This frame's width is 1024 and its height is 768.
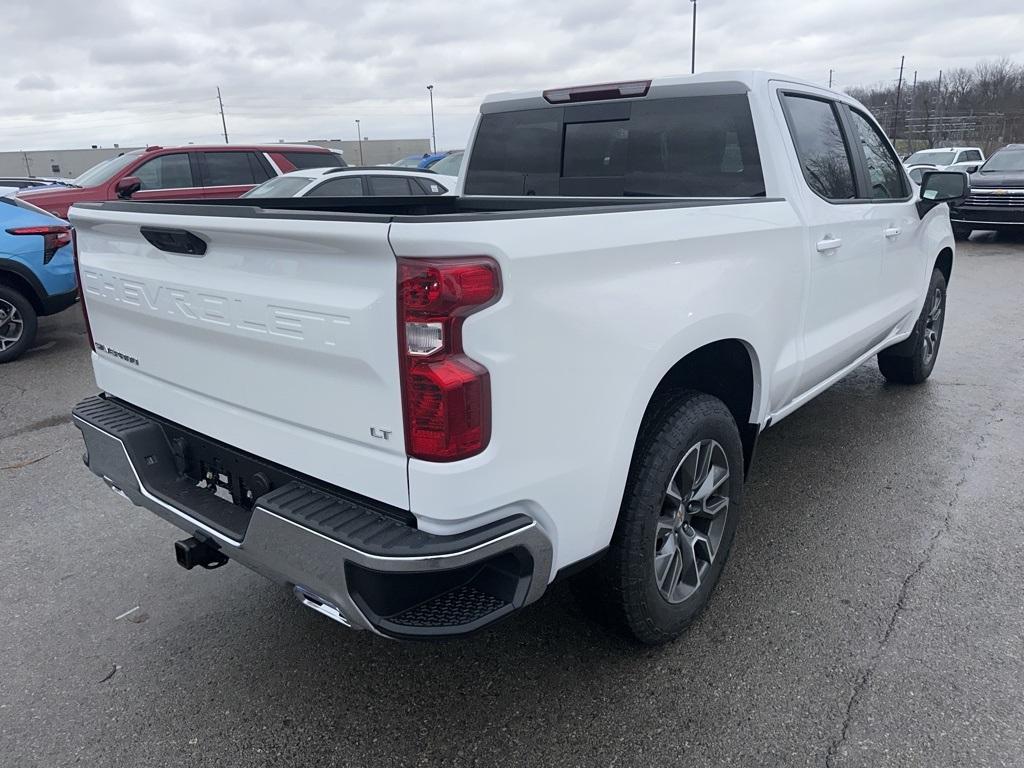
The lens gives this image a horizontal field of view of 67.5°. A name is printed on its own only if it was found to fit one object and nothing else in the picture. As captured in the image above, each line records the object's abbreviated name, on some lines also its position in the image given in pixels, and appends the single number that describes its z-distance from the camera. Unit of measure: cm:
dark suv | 1359
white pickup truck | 186
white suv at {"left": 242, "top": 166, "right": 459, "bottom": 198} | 881
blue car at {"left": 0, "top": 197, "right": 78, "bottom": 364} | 689
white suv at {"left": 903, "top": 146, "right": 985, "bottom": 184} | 2244
